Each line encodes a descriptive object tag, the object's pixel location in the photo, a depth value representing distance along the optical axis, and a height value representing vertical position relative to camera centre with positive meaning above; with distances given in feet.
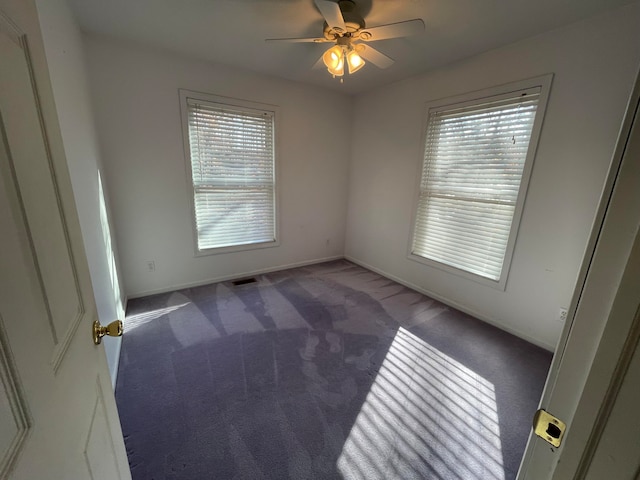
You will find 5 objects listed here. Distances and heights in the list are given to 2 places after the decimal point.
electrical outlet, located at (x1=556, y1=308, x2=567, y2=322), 6.95 -3.44
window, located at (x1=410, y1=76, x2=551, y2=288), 7.27 +0.08
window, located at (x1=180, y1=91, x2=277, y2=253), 9.32 +0.10
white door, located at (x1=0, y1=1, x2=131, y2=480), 1.28 -0.81
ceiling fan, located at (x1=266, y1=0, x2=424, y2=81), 5.27 +3.13
